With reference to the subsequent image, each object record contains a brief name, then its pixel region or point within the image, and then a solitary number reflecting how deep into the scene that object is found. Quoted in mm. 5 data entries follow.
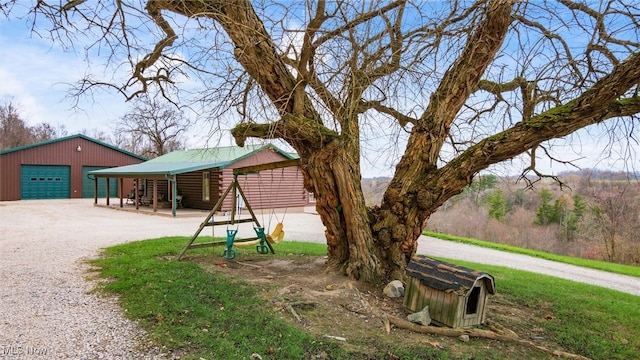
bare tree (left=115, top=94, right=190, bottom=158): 28656
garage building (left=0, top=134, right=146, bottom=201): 21516
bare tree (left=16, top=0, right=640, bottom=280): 4441
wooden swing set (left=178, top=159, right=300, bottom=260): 6562
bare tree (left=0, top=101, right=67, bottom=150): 31984
